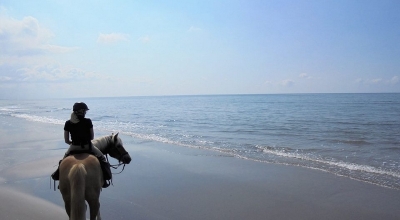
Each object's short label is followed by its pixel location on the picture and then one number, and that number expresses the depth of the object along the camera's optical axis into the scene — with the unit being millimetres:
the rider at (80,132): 4652
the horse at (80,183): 3971
